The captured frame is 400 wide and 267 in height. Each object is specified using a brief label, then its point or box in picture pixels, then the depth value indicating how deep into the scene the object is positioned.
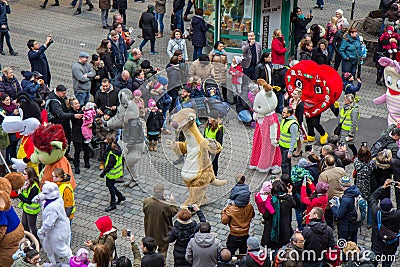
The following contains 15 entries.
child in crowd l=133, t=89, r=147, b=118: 12.84
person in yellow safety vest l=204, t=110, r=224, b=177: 12.55
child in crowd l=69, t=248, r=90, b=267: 9.58
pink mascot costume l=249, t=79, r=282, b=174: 12.99
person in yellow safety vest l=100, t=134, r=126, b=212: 12.05
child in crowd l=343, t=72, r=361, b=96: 14.63
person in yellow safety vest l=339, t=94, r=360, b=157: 13.62
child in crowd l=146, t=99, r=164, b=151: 13.84
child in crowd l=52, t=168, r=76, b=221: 10.85
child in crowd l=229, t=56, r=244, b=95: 13.99
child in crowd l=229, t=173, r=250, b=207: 10.38
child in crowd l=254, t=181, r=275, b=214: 10.42
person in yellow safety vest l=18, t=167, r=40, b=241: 10.91
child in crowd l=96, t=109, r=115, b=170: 13.46
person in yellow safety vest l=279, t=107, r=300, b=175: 12.90
